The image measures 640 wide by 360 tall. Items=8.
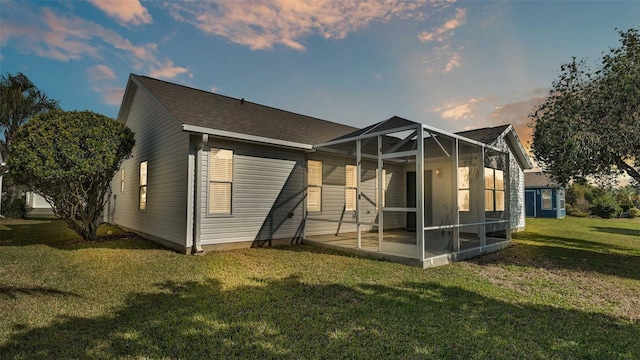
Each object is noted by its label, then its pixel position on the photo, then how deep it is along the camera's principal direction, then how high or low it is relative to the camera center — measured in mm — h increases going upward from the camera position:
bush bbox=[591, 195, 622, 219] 22828 -741
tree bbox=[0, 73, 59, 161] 18312 +5512
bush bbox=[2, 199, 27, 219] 17203 -856
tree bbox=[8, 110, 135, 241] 7188 +840
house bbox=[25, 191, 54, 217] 22420 -872
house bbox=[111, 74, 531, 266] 7008 +427
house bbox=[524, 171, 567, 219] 21812 -189
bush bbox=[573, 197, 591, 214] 25320 -597
